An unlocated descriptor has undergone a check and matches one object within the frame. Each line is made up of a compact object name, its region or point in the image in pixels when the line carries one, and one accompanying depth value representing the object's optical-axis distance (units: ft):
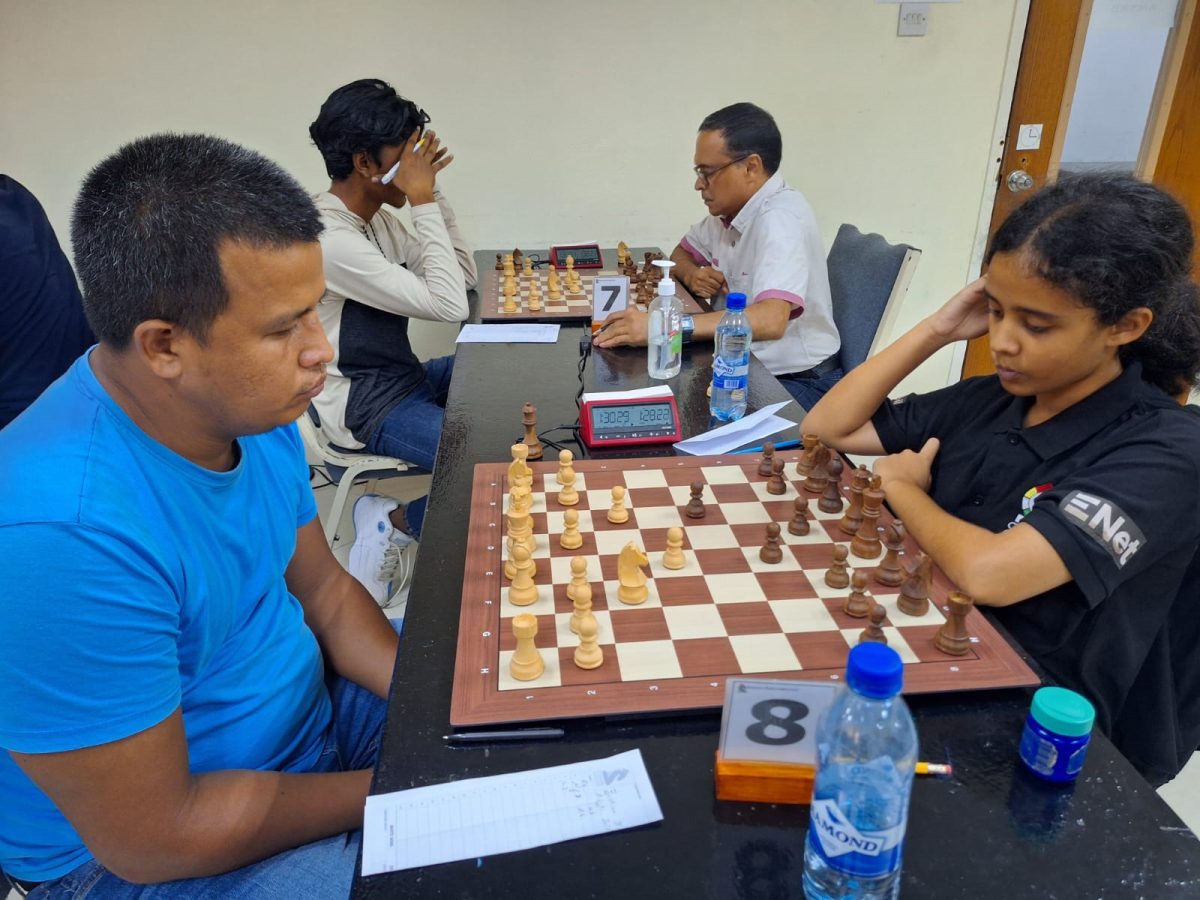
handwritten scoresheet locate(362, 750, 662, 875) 2.56
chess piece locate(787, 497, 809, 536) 4.17
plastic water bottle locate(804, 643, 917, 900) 2.15
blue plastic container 2.64
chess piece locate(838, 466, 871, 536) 4.20
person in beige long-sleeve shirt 7.33
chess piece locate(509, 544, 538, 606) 3.60
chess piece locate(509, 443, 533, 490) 4.48
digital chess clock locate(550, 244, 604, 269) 10.30
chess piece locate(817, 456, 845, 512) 4.43
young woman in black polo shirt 3.56
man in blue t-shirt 2.72
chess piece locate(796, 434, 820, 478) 4.72
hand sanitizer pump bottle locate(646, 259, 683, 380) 6.33
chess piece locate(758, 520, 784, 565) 3.90
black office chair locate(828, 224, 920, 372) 8.43
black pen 2.95
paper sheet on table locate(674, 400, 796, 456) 5.27
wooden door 11.27
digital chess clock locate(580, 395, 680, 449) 5.25
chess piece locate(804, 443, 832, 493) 4.59
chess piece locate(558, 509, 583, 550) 4.04
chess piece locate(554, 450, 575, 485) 4.61
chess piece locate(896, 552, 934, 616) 3.51
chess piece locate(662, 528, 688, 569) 3.86
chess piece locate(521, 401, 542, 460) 5.08
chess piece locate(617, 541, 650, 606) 3.62
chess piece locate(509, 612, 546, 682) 3.14
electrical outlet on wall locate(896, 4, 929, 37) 11.42
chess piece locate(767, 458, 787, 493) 4.57
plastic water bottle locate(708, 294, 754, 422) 5.69
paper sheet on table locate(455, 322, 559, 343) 7.54
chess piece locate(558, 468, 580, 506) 4.45
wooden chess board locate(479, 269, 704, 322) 8.29
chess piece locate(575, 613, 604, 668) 3.22
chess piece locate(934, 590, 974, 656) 3.25
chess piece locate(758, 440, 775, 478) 4.72
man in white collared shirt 7.89
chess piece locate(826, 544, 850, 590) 3.70
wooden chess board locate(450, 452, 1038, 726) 3.10
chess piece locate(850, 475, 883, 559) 3.96
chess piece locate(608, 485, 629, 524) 4.29
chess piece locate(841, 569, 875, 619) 3.46
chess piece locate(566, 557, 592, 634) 3.39
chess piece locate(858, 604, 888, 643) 3.22
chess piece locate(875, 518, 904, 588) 3.69
